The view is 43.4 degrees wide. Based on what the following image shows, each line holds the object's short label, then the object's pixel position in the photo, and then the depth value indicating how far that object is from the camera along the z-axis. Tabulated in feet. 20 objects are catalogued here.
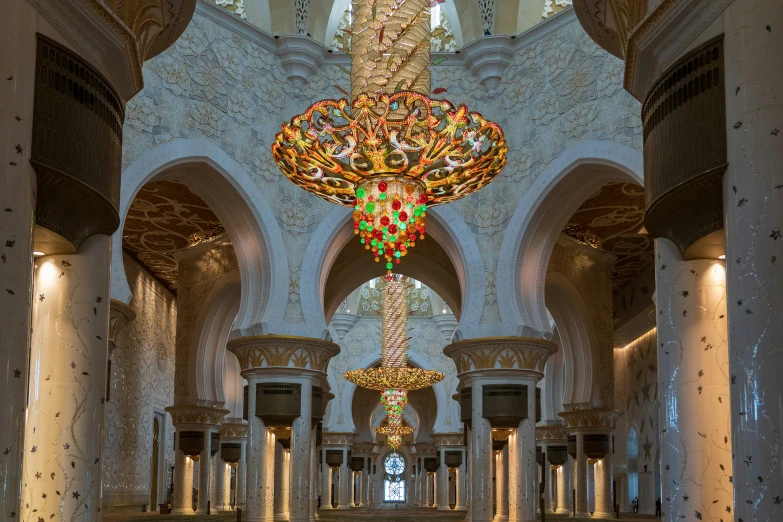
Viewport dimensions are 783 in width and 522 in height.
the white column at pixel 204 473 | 65.98
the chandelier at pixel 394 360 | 85.20
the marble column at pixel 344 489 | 107.51
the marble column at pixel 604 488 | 61.77
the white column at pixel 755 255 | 14.49
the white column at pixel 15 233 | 14.93
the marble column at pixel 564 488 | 73.20
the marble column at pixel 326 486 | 103.71
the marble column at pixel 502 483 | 51.47
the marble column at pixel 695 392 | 19.69
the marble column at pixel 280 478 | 54.70
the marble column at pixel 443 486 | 107.04
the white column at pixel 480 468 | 50.60
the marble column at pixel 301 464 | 50.75
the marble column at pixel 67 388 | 19.25
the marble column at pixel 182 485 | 65.87
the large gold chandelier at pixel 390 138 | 36.09
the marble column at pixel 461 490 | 111.80
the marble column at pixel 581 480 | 64.49
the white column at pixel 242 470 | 72.46
